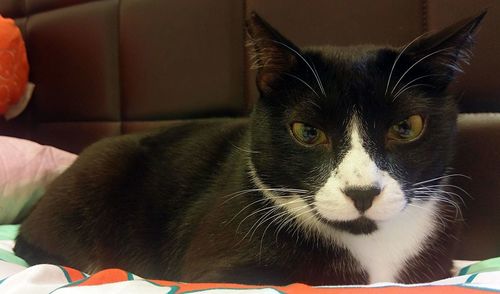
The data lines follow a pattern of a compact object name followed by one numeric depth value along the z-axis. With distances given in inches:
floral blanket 7.4
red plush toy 20.1
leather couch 13.9
